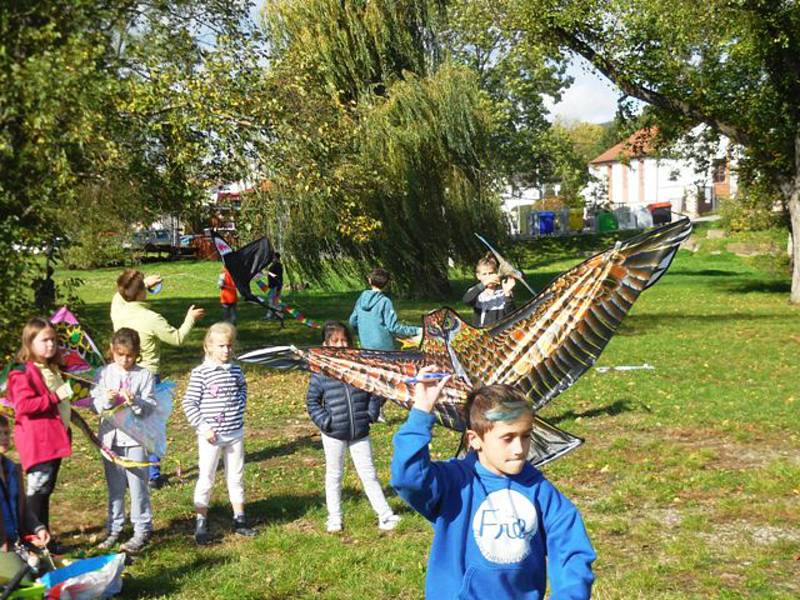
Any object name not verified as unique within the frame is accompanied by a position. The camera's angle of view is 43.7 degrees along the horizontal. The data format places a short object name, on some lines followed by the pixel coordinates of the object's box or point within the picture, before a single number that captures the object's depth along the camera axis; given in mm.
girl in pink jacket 6891
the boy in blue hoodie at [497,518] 3674
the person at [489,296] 10945
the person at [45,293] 15464
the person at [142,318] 8968
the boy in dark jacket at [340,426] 7734
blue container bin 59688
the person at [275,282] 22259
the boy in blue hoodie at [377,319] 10227
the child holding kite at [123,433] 7375
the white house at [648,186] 68375
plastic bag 5398
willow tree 25312
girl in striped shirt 7695
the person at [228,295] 20812
